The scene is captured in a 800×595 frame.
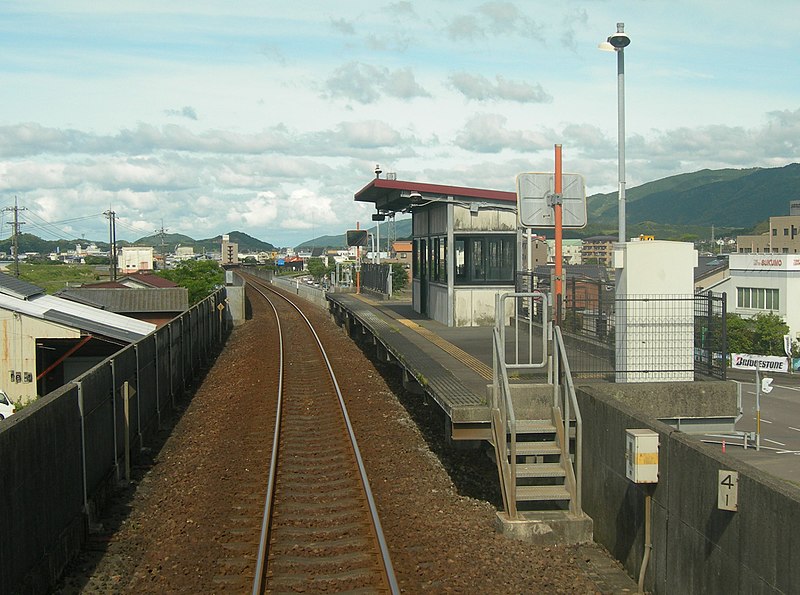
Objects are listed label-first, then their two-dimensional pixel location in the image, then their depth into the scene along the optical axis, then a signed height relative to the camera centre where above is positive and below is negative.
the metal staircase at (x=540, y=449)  7.71 -1.90
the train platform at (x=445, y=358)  8.86 -1.52
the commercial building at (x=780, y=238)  110.69 +2.55
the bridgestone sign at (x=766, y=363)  36.77 -5.11
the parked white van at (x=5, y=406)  18.31 -3.20
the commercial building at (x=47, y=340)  20.34 -1.88
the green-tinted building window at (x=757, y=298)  60.94 -3.08
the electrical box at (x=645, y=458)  6.45 -1.54
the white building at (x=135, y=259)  121.19 +0.57
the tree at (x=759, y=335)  55.72 -5.29
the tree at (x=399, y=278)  55.53 -1.24
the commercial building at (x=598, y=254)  179.50 +1.04
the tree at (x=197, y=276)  52.75 -1.01
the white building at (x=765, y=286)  58.78 -2.13
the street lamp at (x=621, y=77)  15.05 +3.37
